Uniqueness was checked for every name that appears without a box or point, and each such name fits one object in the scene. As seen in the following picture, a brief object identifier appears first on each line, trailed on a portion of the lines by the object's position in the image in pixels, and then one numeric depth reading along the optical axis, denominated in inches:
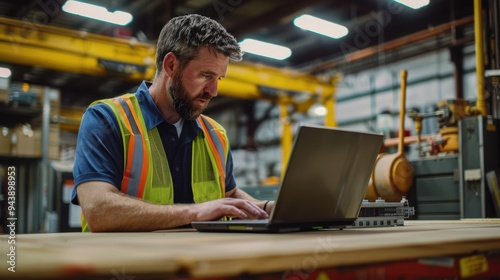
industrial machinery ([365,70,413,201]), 159.3
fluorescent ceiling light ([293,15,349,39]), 319.0
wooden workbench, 25.8
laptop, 53.1
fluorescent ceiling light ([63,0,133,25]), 293.2
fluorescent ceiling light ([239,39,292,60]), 363.3
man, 67.1
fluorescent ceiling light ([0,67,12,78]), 331.4
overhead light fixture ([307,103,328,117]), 379.9
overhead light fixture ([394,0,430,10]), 269.4
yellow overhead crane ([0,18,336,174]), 252.7
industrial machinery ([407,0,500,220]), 153.5
